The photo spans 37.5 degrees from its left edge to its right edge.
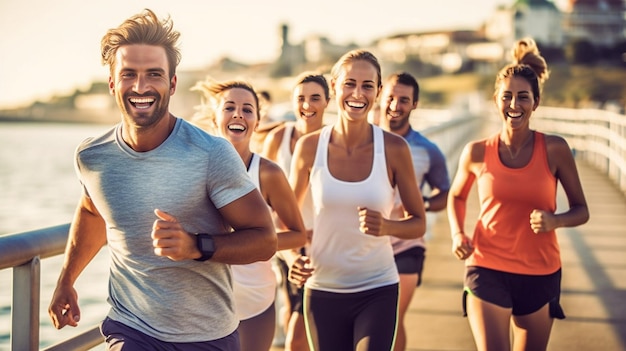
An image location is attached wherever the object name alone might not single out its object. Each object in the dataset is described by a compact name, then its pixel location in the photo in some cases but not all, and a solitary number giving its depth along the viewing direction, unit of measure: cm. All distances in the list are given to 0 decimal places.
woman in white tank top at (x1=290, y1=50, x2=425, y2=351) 414
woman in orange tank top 441
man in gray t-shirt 296
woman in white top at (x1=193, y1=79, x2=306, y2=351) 400
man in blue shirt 550
